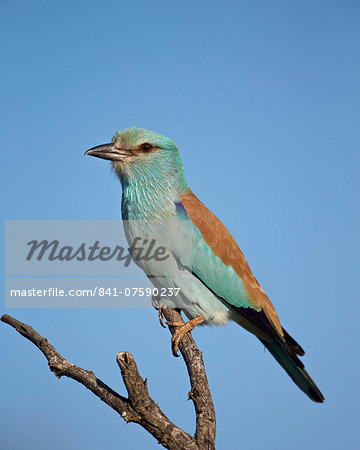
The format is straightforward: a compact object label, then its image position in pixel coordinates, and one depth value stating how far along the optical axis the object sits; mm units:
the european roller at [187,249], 5555
